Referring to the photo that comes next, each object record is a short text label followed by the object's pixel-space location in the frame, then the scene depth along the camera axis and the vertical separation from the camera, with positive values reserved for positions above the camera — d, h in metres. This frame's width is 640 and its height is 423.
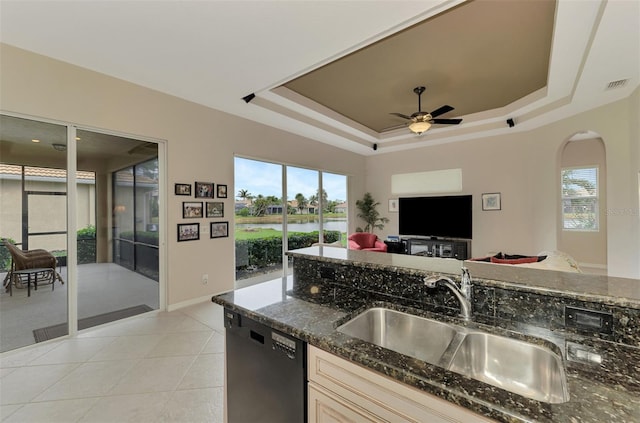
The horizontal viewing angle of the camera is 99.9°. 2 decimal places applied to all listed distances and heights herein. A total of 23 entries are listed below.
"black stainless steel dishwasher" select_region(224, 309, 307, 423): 1.16 -0.76
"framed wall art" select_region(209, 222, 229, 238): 4.09 -0.27
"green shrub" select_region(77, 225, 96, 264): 3.02 -0.36
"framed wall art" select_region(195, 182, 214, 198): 3.89 +0.34
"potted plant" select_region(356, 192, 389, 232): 7.18 -0.06
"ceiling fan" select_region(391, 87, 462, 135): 3.87 +1.36
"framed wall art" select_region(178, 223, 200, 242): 3.71 -0.27
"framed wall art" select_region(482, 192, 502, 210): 5.64 +0.19
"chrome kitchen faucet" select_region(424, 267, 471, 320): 1.23 -0.36
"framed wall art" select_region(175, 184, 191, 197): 3.67 +0.32
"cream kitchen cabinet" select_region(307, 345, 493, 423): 0.81 -0.64
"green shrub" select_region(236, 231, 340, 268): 4.66 -0.70
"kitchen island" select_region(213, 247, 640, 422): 0.74 -0.50
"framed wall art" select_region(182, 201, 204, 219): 3.75 +0.03
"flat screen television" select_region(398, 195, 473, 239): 5.88 -0.13
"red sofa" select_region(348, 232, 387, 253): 5.70 -0.68
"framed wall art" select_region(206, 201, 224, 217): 4.04 +0.05
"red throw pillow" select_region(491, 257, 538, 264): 2.87 -0.55
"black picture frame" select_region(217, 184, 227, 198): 4.15 +0.33
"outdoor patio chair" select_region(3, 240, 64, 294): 2.69 -0.55
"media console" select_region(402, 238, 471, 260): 5.83 -0.83
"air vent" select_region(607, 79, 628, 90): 3.16 +1.50
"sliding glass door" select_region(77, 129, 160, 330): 3.09 -0.23
